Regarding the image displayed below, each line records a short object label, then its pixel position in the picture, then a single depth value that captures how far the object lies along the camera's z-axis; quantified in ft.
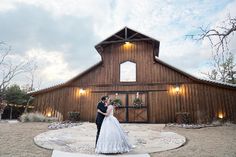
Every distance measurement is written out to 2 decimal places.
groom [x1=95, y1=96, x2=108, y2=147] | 16.83
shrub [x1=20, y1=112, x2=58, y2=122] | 38.39
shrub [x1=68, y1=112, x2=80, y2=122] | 39.93
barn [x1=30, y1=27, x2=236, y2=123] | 36.96
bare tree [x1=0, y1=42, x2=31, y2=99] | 58.90
